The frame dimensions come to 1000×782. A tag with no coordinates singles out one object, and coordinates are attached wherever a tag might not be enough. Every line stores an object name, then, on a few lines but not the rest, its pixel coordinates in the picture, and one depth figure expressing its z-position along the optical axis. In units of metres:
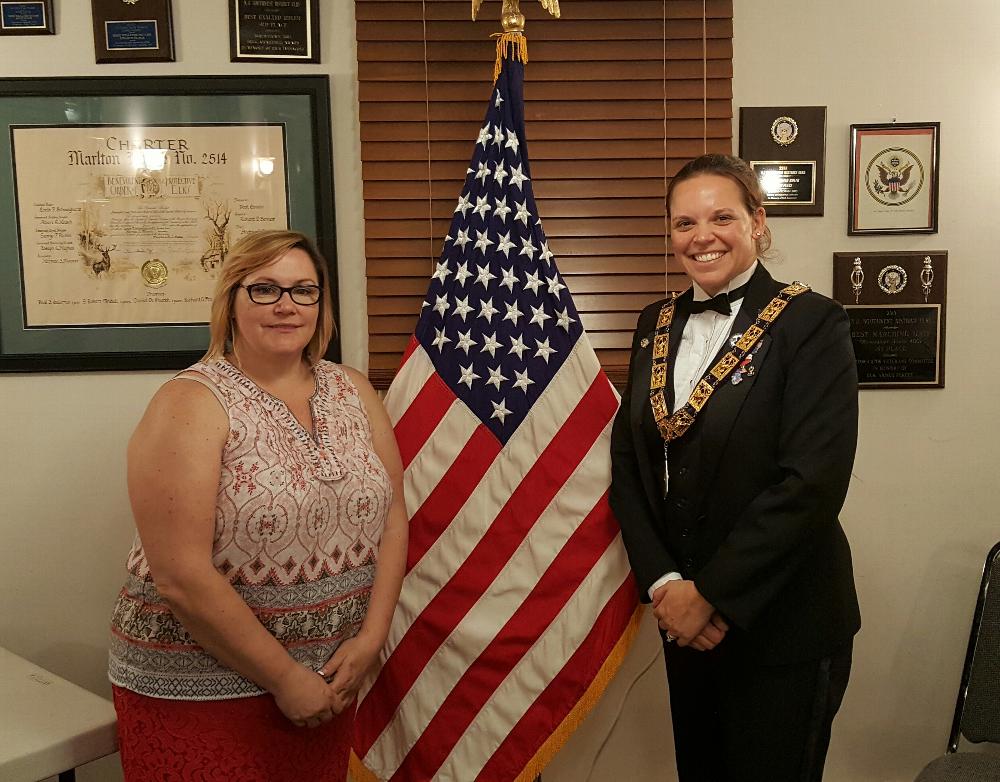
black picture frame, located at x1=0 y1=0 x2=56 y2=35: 1.88
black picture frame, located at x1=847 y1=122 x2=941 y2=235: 1.92
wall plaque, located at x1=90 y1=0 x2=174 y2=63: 1.89
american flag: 1.65
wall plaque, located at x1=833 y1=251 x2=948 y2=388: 1.94
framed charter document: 1.91
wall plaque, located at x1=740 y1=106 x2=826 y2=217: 1.92
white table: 1.34
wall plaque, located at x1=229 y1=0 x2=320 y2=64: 1.90
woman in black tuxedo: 1.32
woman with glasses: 1.23
